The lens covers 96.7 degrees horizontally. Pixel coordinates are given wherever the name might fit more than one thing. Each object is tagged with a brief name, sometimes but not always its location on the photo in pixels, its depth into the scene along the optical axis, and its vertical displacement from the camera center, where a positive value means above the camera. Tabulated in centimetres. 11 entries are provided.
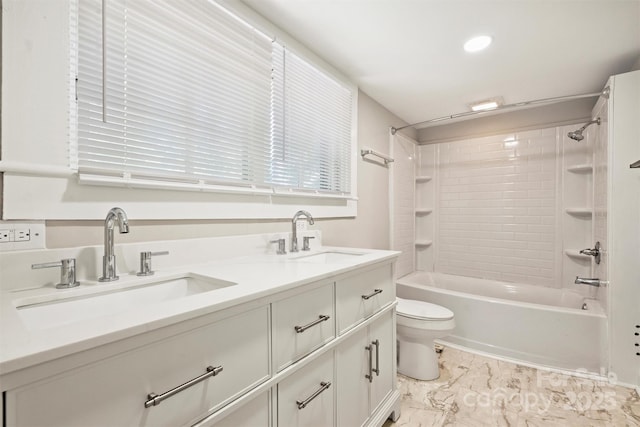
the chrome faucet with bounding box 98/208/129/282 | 94 -10
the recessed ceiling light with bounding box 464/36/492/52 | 181 +112
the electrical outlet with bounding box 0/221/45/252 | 83 -7
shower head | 247 +70
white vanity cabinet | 51 -39
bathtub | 210 -89
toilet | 202 -89
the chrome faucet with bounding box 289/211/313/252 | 173 -12
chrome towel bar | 252 +57
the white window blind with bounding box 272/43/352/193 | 171 +60
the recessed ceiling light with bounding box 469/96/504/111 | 273 +110
